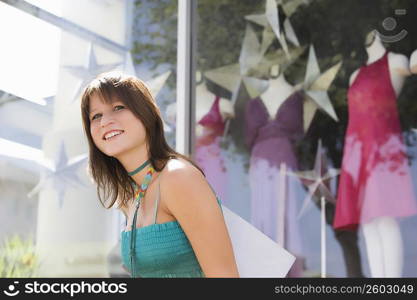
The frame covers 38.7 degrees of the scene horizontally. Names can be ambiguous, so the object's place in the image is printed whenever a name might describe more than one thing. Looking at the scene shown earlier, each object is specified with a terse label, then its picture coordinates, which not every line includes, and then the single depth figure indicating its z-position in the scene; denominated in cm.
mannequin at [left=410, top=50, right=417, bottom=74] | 345
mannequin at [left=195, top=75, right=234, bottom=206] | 358
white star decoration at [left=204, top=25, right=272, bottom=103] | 371
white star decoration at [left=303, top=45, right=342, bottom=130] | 356
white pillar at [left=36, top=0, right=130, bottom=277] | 350
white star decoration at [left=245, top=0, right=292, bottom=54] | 368
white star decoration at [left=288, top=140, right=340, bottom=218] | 347
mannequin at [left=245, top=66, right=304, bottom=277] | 347
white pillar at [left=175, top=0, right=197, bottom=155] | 348
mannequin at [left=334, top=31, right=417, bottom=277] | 332
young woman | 136
